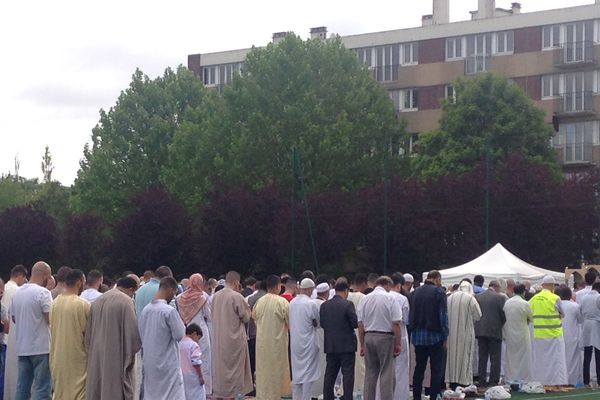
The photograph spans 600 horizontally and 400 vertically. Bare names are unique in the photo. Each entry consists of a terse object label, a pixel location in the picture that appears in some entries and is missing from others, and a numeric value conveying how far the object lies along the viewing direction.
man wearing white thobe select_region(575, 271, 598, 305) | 23.81
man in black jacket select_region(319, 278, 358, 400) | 18.22
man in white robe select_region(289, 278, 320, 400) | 19.17
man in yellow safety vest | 22.70
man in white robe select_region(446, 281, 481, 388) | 21.97
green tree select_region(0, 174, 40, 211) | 94.00
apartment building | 64.81
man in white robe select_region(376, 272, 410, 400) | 19.19
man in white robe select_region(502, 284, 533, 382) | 22.95
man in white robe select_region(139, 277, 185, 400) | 14.75
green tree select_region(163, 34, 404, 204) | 57.00
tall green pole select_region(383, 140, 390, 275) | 39.97
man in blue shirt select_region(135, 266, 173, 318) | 17.25
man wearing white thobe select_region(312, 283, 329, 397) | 19.73
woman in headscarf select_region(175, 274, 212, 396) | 18.27
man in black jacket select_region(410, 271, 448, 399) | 19.17
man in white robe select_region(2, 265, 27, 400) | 17.86
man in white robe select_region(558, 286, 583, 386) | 23.58
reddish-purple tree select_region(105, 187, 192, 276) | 51.41
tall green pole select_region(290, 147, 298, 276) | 40.41
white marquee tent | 30.95
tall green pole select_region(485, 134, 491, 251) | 38.66
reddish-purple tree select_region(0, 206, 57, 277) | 58.09
